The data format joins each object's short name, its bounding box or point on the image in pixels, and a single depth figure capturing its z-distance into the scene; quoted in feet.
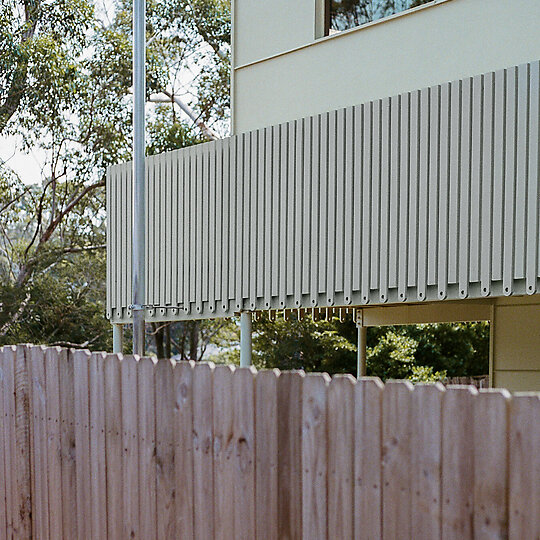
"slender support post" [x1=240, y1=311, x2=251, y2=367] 38.47
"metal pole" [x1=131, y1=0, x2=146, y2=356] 36.35
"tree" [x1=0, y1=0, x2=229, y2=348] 98.12
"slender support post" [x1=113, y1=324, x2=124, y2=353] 45.03
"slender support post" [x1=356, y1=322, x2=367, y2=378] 48.17
